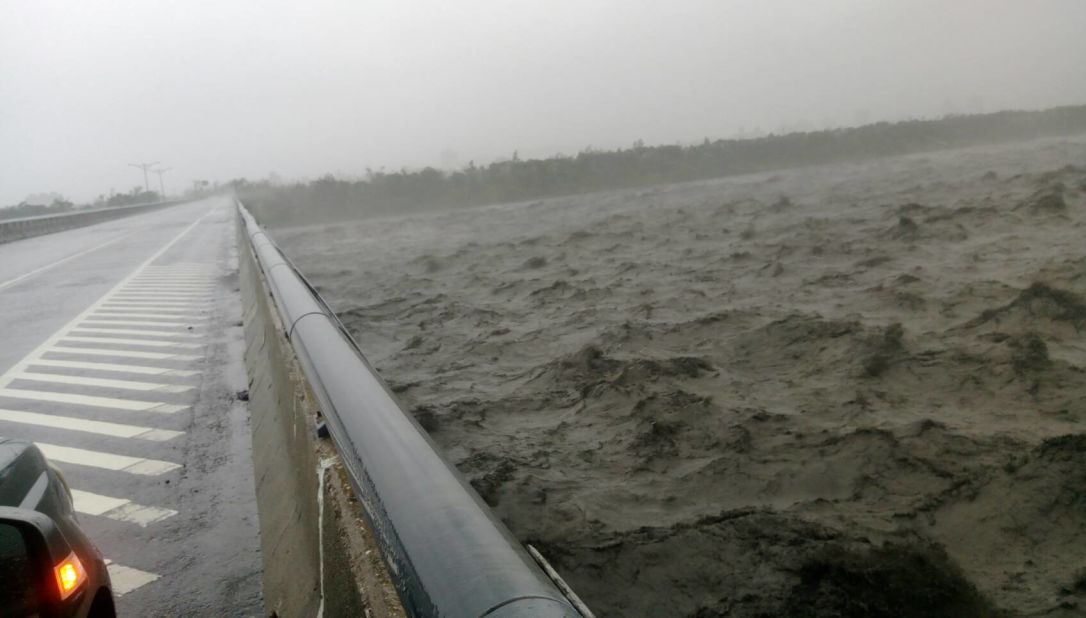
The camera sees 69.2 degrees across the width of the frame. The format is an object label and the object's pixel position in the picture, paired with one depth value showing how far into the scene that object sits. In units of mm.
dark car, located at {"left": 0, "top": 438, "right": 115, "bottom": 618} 1933
